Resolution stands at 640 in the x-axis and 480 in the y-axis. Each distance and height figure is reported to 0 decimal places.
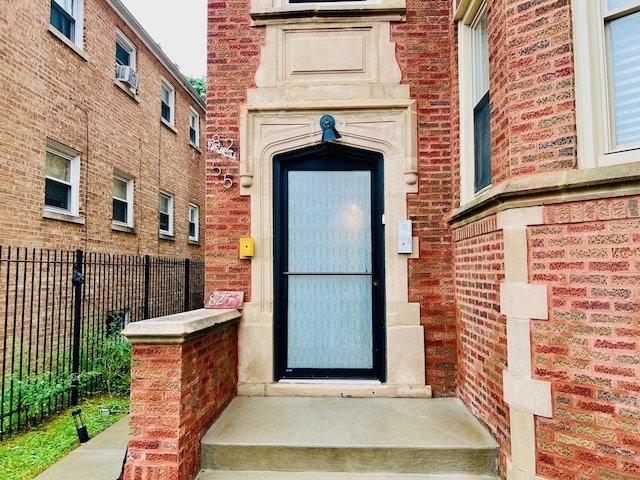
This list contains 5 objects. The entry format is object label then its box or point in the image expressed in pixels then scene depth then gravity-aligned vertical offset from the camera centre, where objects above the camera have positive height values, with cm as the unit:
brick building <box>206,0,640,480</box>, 368 +78
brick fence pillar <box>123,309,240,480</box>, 274 -96
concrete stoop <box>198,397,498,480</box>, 293 -139
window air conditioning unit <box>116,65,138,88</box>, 820 +404
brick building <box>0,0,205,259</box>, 567 +249
